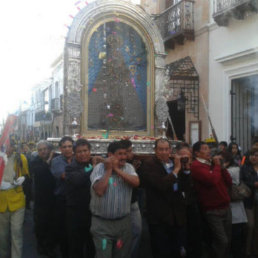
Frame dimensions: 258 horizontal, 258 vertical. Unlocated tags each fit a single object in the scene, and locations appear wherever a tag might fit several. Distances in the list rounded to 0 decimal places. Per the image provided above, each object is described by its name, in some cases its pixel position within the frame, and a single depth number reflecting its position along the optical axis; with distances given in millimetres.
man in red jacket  3898
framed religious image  6445
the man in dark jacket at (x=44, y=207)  4578
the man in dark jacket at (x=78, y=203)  3646
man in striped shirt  3125
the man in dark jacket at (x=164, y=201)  3457
